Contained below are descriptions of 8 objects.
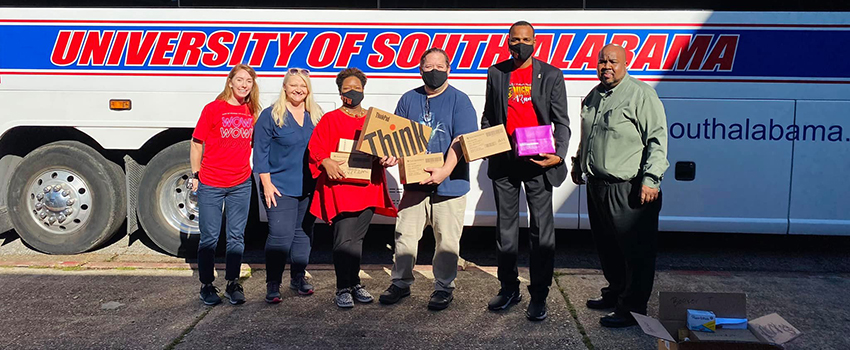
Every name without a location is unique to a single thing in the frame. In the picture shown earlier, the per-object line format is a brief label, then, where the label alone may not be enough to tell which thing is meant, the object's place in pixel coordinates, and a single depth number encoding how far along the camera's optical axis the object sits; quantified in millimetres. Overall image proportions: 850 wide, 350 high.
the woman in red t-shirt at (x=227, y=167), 4898
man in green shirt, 4324
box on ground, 3369
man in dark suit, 4570
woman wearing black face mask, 4789
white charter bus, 6016
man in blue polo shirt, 4746
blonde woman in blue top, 4867
